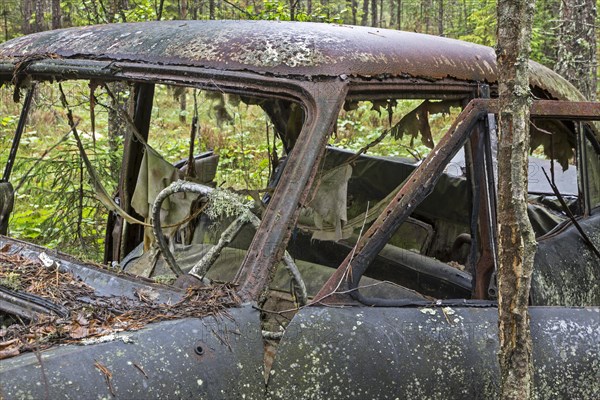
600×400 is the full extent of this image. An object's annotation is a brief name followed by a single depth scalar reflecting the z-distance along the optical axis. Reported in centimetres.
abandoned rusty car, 205
